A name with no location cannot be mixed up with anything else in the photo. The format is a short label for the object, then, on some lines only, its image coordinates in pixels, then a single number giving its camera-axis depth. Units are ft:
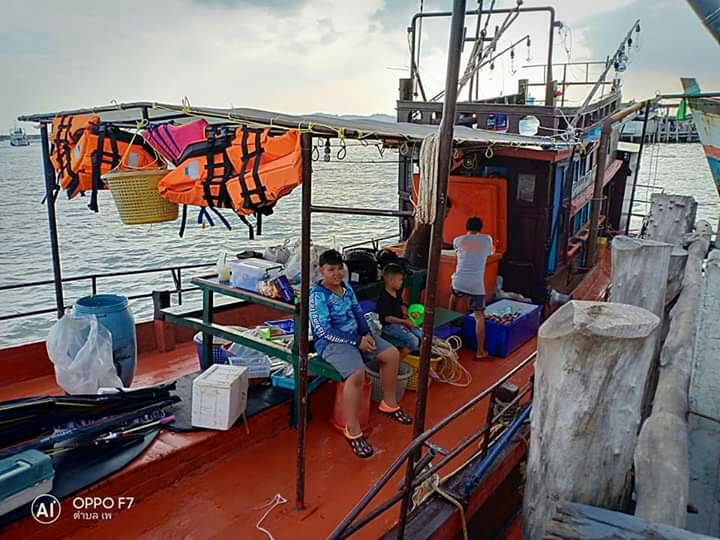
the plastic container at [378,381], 14.96
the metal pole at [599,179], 26.94
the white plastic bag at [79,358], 12.76
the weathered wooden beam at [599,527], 4.93
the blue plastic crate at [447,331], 18.94
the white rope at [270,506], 10.26
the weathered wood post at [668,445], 5.62
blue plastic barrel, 14.21
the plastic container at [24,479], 9.23
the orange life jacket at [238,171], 9.46
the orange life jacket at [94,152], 12.23
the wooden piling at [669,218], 17.35
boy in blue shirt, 12.73
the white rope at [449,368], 16.92
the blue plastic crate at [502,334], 19.11
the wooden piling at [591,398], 5.71
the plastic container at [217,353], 15.76
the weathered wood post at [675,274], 13.33
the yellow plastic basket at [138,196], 11.59
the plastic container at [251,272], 13.78
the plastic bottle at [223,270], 15.06
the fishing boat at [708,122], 26.91
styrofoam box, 12.21
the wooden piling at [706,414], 7.10
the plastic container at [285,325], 15.55
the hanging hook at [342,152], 10.20
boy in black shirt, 15.62
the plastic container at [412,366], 16.10
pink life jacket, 10.98
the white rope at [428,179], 7.62
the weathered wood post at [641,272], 10.07
